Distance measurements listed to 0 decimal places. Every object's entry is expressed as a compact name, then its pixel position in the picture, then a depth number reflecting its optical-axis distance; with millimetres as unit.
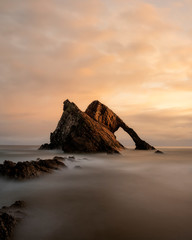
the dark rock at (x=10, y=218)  2430
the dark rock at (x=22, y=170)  5386
